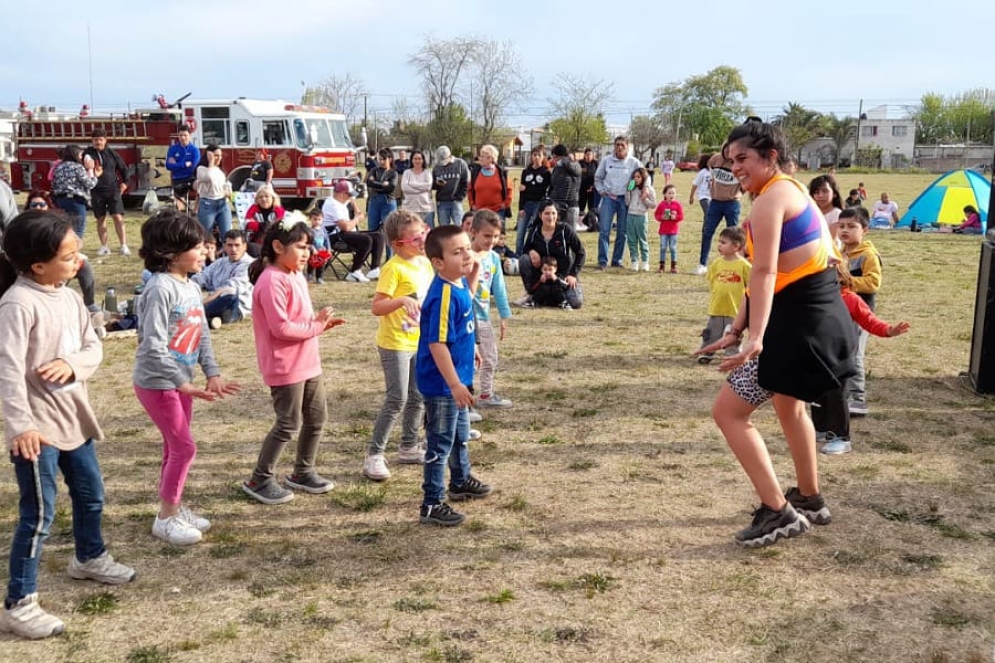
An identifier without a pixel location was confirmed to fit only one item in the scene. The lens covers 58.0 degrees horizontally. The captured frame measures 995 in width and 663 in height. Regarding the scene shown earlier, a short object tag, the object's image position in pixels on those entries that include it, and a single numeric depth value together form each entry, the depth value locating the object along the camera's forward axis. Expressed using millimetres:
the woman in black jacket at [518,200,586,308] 10344
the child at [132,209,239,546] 3924
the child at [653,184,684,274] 12781
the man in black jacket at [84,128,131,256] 13953
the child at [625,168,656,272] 12664
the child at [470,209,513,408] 5840
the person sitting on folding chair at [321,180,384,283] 12609
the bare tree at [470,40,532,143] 51094
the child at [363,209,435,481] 4898
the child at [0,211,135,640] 3158
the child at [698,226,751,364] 7391
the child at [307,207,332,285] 11883
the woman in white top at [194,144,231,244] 12781
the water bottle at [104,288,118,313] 9641
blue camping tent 19766
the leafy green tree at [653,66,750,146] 98562
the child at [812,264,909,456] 5246
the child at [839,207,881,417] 5668
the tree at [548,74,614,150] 57812
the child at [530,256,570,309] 10234
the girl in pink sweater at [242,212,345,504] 4465
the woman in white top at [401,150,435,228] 12719
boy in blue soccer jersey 4199
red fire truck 20953
